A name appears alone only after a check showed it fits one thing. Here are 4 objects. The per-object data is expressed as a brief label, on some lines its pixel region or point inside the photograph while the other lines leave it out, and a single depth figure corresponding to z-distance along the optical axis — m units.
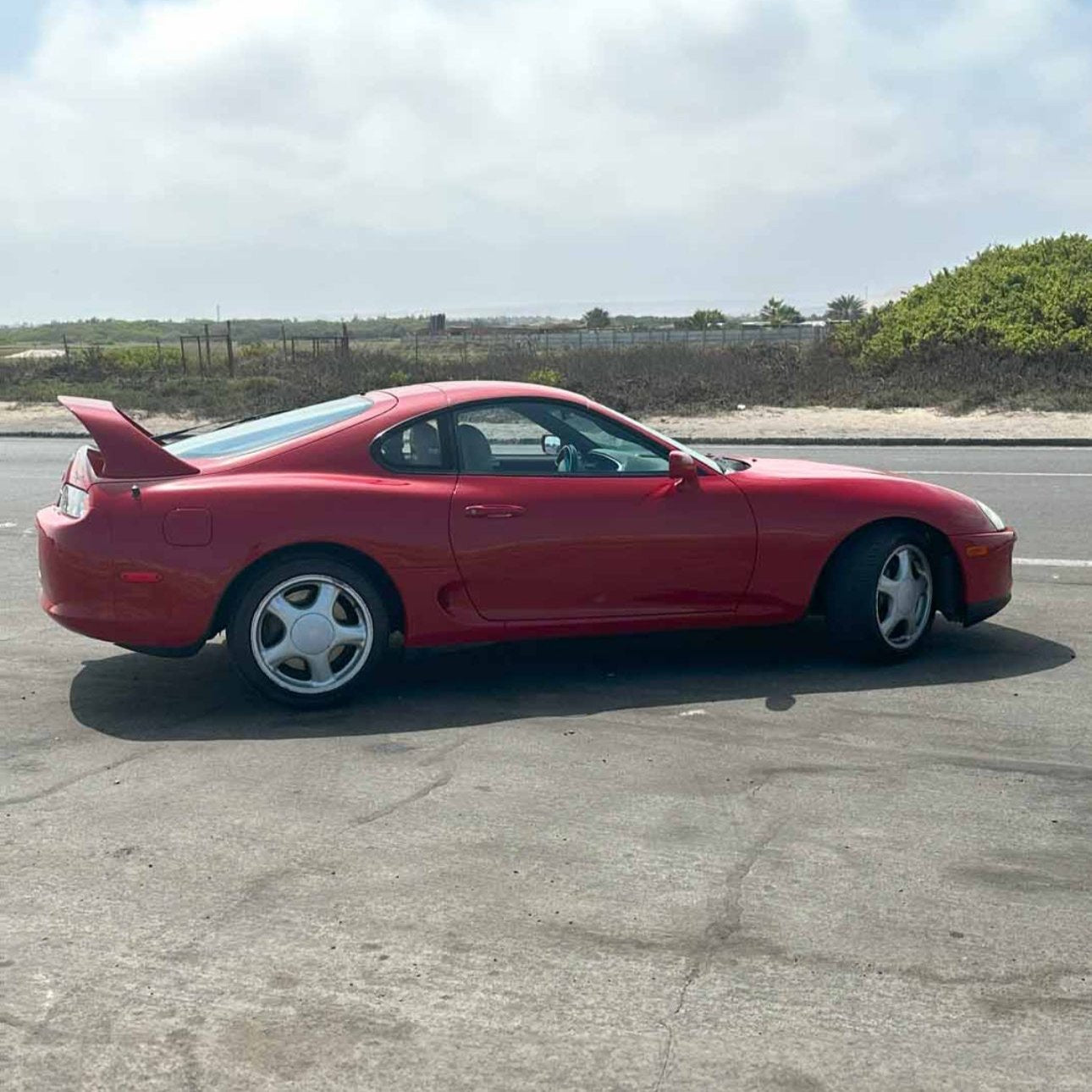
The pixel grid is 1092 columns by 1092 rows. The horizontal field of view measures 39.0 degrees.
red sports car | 6.43
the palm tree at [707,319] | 92.21
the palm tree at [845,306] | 90.75
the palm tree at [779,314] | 97.69
